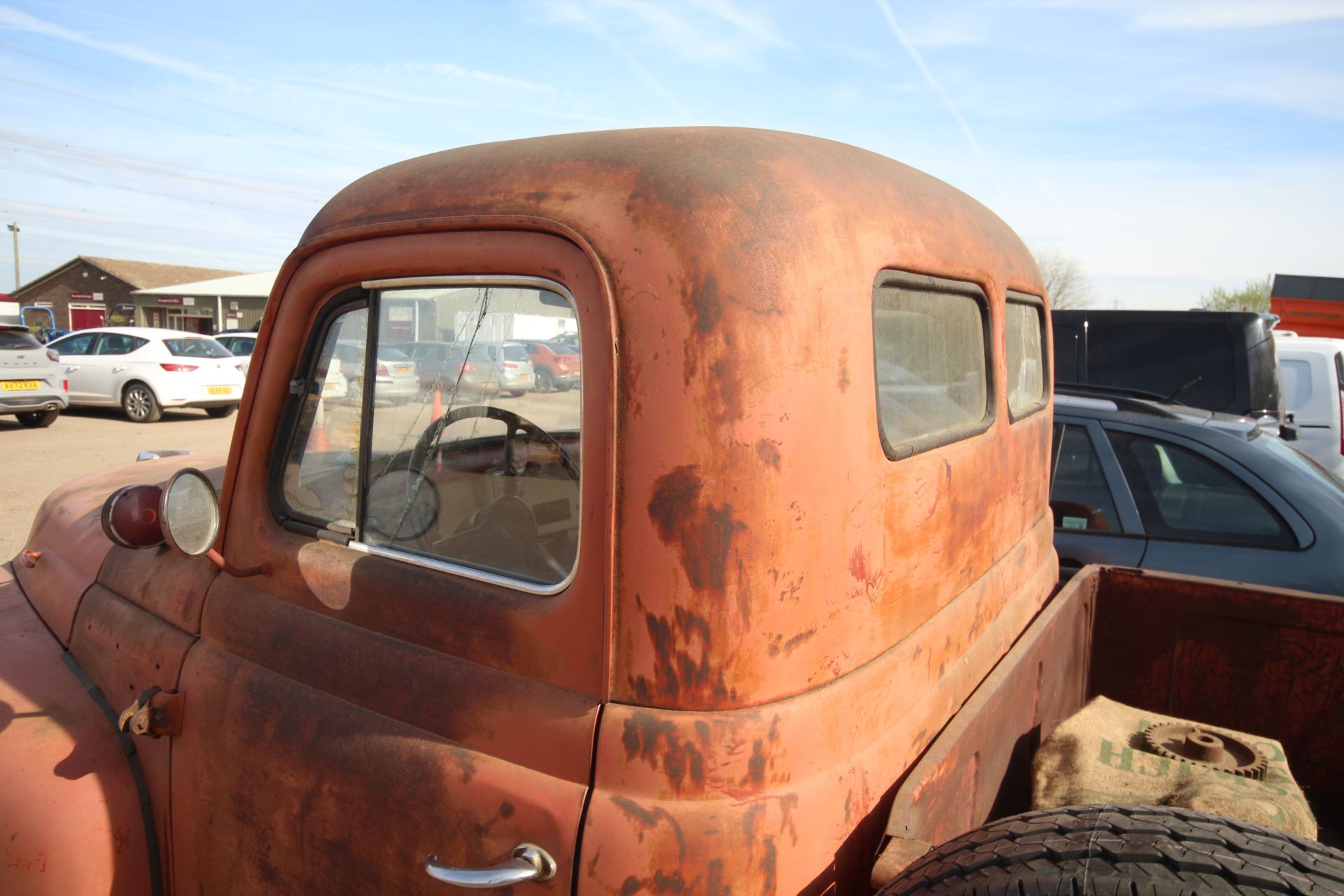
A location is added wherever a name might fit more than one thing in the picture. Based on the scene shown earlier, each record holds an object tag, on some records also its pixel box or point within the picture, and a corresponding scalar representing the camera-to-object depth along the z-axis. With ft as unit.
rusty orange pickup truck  4.02
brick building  189.67
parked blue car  12.56
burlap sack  5.66
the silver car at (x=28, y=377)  44.57
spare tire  3.36
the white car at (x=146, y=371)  53.01
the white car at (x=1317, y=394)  23.41
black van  23.21
